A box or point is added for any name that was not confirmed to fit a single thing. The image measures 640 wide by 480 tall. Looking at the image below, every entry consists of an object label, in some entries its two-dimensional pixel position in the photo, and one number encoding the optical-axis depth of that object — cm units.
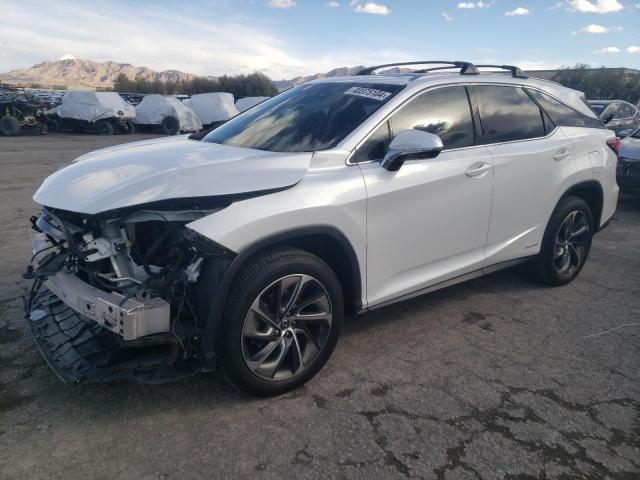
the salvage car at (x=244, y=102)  2694
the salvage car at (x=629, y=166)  830
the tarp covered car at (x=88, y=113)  2222
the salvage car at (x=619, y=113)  1314
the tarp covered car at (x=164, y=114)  2389
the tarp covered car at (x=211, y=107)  2583
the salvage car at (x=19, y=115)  1978
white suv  255
